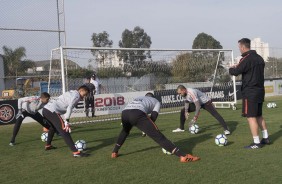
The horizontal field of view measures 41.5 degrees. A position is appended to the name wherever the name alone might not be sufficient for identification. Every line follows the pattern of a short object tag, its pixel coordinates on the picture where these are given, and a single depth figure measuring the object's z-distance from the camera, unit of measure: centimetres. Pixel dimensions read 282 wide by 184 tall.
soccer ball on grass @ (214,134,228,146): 832
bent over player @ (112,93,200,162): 685
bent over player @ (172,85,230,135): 1020
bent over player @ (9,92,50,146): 1039
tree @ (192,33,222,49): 5476
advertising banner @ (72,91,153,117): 1680
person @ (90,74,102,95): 1692
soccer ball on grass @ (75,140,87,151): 837
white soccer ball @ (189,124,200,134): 1056
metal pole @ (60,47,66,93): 1412
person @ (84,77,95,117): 1647
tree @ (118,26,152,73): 6202
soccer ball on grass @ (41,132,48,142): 1042
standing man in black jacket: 780
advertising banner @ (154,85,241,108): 1994
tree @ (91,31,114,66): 5725
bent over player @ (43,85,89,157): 791
